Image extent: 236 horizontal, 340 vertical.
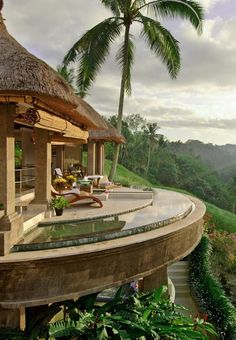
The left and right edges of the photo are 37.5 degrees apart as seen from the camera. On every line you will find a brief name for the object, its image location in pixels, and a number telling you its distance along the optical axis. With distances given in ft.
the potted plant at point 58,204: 25.23
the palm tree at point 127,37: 46.03
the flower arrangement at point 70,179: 40.05
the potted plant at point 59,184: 33.19
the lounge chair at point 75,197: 29.68
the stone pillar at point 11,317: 16.49
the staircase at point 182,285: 34.63
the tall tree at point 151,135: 147.95
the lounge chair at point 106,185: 43.57
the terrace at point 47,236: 15.55
